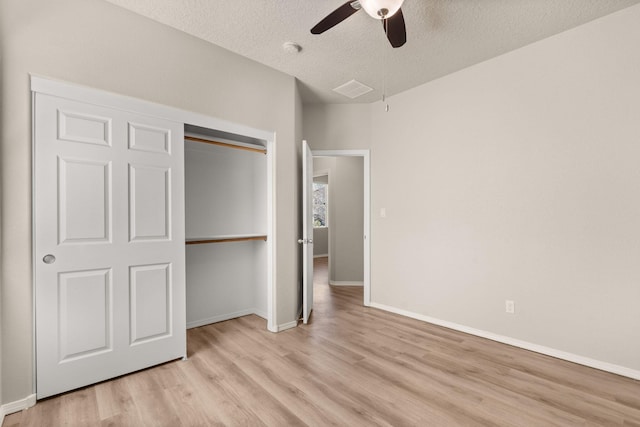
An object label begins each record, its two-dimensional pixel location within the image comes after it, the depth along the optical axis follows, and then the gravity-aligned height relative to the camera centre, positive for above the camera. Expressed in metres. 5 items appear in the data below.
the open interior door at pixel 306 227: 3.27 -0.13
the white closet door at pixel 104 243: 1.91 -0.19
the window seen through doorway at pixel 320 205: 9.26 +0.30
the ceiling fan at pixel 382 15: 1.66 +1.19
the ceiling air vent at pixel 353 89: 3.46 +1.50
